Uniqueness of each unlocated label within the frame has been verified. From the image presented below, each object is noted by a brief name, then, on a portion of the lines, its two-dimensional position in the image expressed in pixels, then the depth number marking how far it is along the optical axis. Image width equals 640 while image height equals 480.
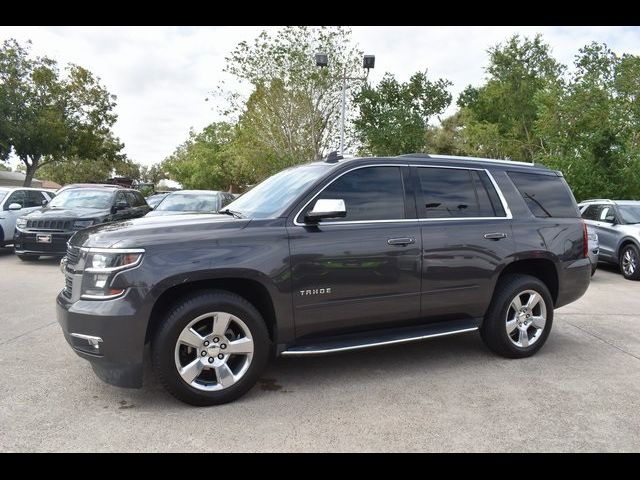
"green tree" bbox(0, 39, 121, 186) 28.83
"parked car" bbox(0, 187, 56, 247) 11.54
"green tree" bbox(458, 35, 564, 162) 32.19
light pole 15.58
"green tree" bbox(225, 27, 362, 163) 23.36
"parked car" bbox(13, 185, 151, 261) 10.12
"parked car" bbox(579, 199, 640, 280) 10.44
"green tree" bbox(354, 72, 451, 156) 18.78
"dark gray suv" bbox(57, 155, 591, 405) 3.46
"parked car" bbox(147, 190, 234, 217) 11.11
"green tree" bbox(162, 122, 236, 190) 50.62
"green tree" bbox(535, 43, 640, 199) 17.33
